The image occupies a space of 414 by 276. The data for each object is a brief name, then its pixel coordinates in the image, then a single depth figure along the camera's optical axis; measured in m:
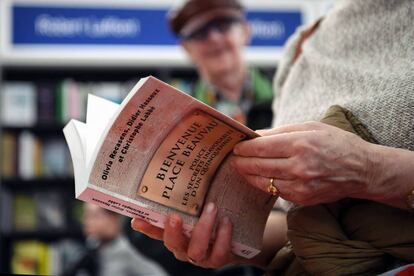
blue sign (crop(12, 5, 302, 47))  4.07
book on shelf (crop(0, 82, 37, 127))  4.21
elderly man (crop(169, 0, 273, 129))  2.35
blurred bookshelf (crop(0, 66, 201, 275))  4.12
